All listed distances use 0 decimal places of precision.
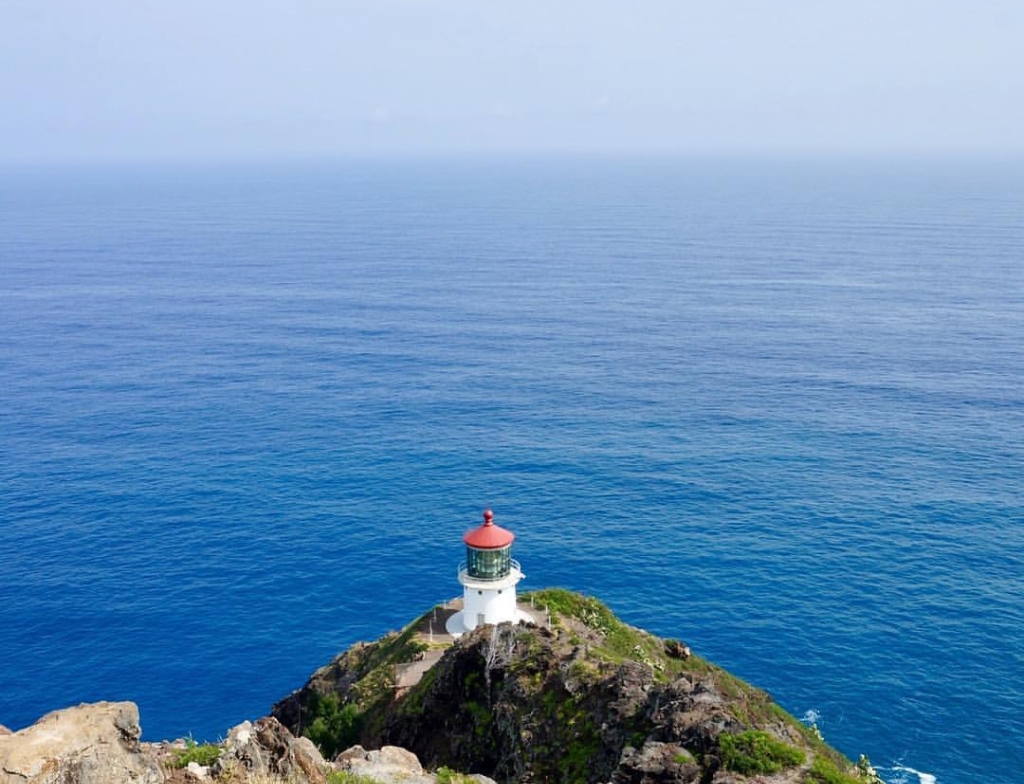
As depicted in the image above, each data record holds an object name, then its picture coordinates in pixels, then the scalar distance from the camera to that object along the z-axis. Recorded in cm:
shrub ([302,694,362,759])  4581
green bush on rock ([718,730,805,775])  3041
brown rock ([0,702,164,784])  2159
